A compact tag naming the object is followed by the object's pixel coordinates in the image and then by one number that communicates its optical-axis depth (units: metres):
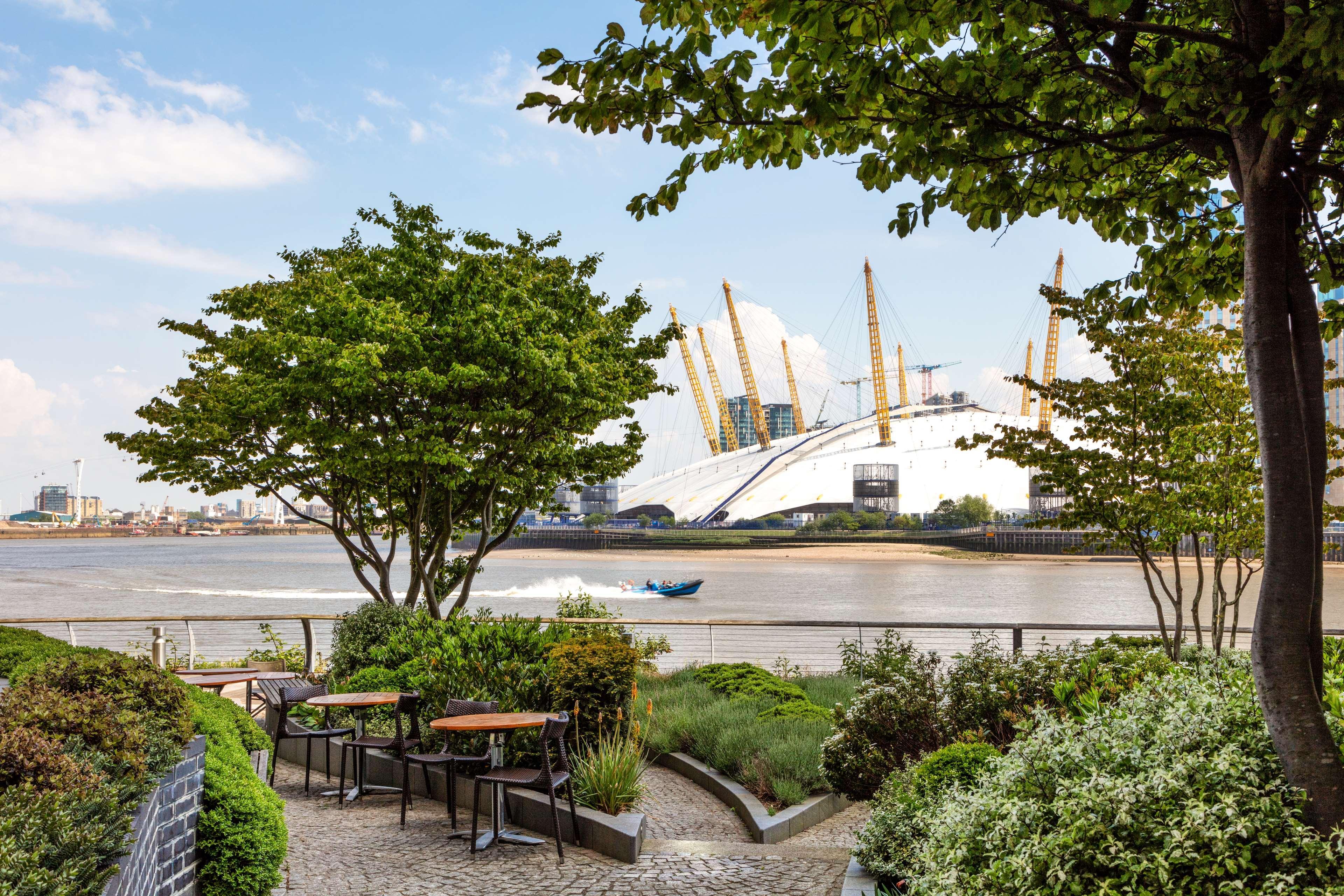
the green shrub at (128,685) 5.21
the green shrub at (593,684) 8.29
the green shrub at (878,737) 7.17
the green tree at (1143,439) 10.84
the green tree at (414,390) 12.86
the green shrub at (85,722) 4.51
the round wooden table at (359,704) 8.19
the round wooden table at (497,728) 6.78
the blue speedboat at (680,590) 54.22
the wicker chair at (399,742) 7.84
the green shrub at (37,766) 3.95
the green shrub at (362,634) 12.29
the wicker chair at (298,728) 8.69
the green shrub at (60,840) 3.34
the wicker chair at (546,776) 6.65
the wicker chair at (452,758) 7.36
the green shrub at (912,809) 5.14
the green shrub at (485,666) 8.47
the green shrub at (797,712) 9.70
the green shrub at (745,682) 10.90
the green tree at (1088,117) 3.46
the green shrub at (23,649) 8.17
